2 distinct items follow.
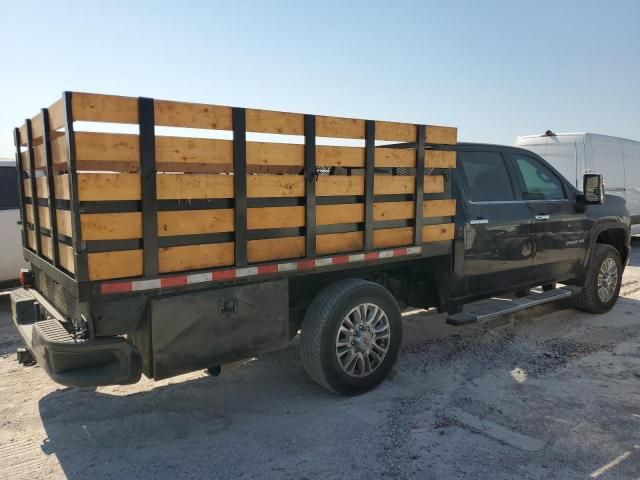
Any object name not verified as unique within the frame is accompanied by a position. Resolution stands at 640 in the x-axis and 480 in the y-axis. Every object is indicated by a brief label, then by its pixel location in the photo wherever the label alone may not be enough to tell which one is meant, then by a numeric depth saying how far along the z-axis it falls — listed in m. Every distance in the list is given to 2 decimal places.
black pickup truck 3.06
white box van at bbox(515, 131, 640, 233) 10.38
